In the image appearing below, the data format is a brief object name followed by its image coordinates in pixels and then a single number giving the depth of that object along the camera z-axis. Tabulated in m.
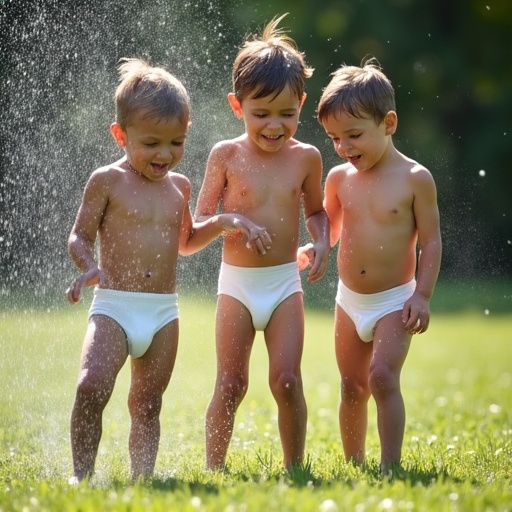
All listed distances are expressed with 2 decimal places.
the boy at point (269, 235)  9.00
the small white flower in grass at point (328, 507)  6.59
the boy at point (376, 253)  8.90
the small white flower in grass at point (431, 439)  11.01
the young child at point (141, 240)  8.57
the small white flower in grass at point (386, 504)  6.75
